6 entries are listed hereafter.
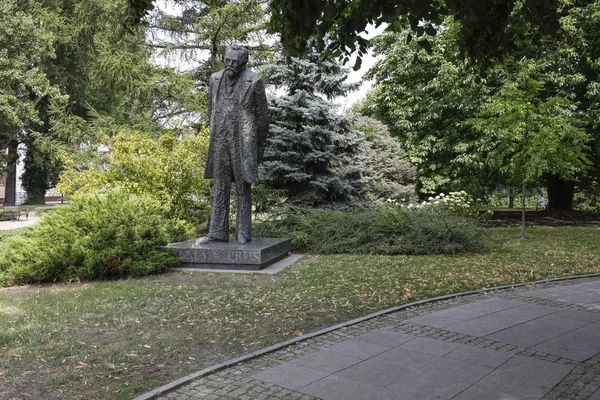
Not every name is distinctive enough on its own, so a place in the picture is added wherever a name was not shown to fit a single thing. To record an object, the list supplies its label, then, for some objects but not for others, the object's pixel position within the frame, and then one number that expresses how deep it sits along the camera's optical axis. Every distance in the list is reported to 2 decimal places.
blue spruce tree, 15.98
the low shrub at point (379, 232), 11.91
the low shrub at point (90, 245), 8.27
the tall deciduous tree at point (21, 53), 25.03
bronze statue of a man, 9.62
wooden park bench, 25.28
